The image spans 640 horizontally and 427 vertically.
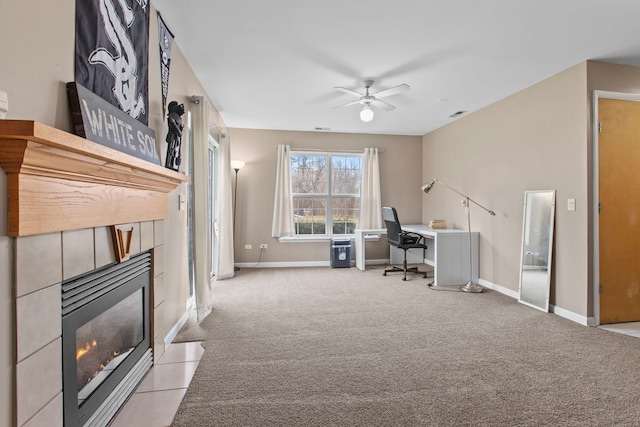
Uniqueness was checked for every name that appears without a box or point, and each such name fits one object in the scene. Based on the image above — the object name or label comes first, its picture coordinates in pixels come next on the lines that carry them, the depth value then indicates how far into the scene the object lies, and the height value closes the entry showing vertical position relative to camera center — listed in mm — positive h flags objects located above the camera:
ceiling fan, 3428 +1298
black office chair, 4789 -387
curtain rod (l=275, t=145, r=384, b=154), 5910 +1143
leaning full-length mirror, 3381 -398
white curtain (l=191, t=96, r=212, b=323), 3188 +87
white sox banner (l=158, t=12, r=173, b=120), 2367 +1200
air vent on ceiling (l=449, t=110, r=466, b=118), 4700 +1475
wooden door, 3076 +27
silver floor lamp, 4199 -181
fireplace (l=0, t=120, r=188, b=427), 1008 -93
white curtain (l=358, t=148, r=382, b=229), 5969 +350
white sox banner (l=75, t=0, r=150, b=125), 1449 +827
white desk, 4512 -635
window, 5996 +371
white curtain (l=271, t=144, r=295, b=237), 5707 +261
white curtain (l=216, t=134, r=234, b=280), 4871 -36
